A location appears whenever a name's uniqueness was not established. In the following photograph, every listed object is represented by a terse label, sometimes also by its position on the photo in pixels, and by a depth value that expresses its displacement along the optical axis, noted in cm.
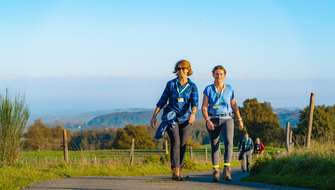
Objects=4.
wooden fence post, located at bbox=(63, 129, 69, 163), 2507
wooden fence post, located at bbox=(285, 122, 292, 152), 2321
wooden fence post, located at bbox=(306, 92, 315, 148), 1669
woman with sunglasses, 1081
